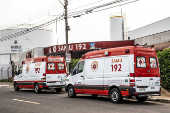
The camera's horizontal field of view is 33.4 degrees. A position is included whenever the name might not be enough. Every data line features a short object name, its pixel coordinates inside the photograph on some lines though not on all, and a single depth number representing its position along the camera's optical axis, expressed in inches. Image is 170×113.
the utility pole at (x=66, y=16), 915.4
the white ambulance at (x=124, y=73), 496.7
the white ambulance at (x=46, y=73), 802.8
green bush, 646.5
